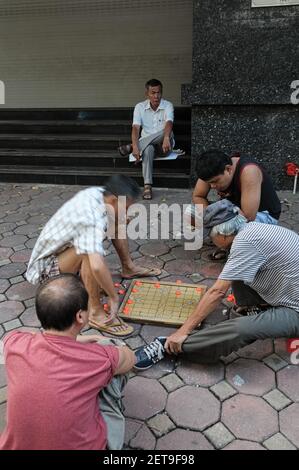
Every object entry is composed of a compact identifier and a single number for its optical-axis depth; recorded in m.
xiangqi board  3.30
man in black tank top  3.41
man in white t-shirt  6.03
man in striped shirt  2.63
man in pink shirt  1.78
